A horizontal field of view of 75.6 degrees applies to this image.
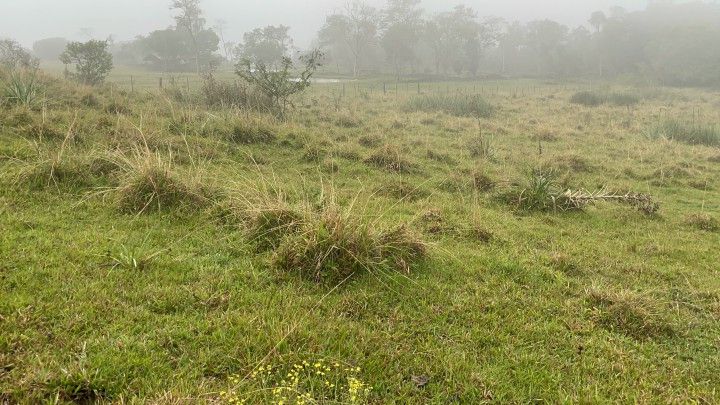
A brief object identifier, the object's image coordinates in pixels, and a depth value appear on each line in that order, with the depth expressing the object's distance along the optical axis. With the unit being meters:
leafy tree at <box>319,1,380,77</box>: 74.88
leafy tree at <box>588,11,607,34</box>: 74.68
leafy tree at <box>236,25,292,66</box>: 66.19
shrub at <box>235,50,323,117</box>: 16.27
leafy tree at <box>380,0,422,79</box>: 67.69
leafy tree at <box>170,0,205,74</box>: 58.24
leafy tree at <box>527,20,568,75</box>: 65.81
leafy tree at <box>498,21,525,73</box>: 82.38
